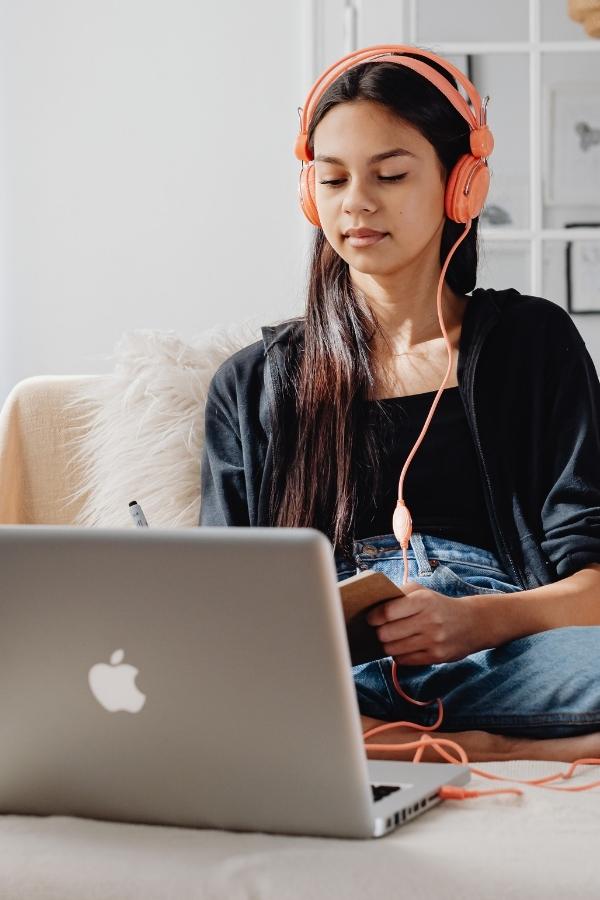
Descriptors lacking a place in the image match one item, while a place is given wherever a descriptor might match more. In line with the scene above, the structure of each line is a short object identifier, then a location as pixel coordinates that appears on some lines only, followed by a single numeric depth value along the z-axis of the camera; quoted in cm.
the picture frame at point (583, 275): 284
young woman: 189
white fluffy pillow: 206
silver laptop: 132
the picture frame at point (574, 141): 283
